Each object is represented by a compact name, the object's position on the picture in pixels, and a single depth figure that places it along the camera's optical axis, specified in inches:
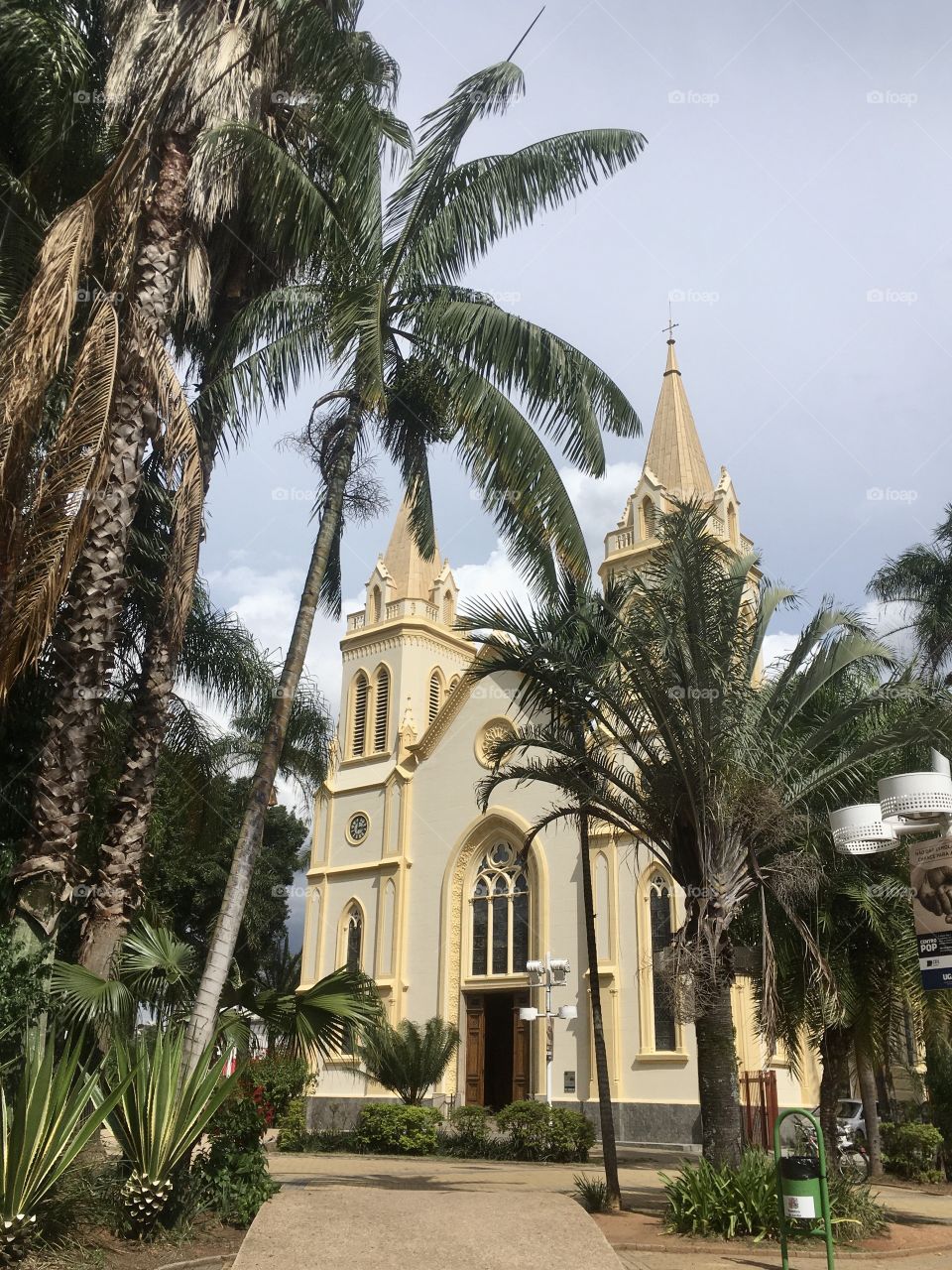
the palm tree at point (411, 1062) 949.2
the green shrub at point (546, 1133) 860.0
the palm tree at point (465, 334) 479.2
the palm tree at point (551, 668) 501.7
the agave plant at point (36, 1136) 276.8
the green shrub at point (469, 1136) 905.5
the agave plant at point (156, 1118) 320.8
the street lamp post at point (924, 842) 326.3
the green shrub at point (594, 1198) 479.8
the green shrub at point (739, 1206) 410.3
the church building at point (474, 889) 1029.2
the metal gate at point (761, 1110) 930.1
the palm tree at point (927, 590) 1079.6
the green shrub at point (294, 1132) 952.3
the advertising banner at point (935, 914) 346.9
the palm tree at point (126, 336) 371.6
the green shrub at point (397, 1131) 904.9
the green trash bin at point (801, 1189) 323.6
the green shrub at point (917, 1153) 741.3
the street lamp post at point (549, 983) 923.4
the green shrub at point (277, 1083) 793.3
